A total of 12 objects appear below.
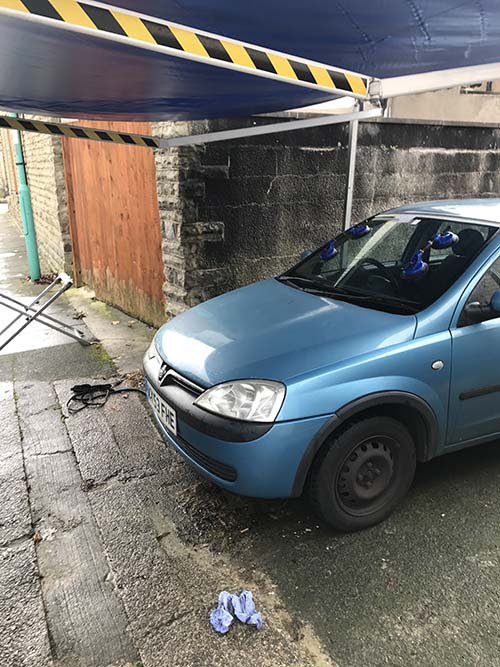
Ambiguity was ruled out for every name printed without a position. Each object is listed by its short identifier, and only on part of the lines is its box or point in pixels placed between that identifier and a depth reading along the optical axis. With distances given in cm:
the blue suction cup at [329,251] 379
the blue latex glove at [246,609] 227
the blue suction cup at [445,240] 318
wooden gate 578
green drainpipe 885
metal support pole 518
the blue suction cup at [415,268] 308
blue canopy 223
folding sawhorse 507
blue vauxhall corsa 252
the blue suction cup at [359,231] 382
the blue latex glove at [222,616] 224
